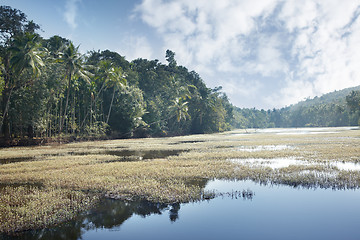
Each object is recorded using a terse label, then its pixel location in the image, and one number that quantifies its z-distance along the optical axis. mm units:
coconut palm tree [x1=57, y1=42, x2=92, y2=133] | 37094
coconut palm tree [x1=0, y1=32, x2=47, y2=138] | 30062
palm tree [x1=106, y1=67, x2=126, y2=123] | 46656
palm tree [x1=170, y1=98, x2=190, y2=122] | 64838
